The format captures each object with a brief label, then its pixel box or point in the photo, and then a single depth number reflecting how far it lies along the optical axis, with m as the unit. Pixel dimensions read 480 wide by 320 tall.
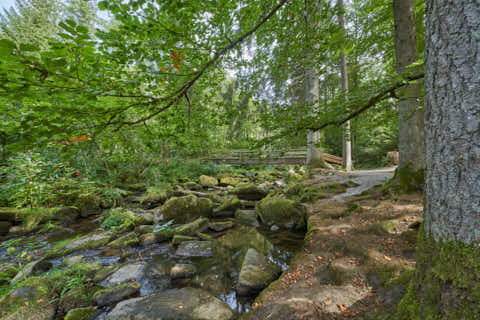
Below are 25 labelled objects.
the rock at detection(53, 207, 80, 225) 5.96
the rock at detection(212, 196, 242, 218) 6.65
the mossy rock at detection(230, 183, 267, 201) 8.70
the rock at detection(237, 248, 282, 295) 2.82
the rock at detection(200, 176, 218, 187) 11.64
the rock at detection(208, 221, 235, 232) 5.44
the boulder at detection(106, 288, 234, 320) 2.37
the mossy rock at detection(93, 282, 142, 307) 2.76
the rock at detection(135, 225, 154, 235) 5.22
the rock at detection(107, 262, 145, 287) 3.26
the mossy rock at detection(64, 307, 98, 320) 2.47
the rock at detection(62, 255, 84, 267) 3.73
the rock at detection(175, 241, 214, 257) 4.18
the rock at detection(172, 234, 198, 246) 4.64
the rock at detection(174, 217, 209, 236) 5.10
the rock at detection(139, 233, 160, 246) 4.71
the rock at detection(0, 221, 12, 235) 5.17
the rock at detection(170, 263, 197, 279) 3.46
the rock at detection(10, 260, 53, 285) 3.08
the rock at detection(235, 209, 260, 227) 5.79
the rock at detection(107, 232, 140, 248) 4.58
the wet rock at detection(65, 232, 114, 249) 4.47
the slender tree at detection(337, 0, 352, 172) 10.52
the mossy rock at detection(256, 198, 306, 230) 5.06
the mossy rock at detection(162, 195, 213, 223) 6.10
